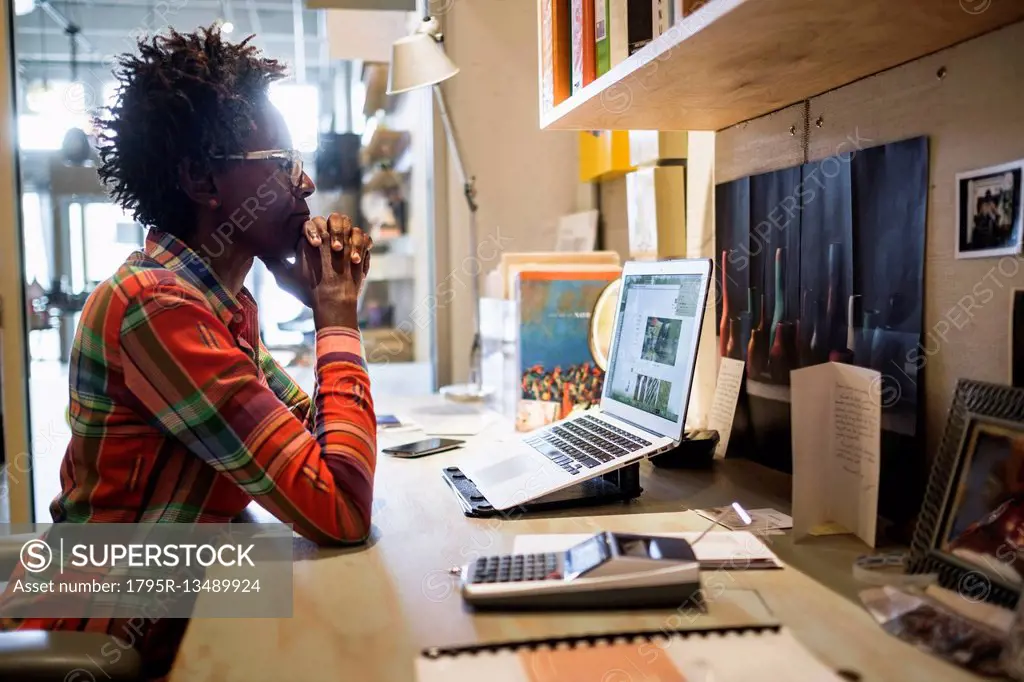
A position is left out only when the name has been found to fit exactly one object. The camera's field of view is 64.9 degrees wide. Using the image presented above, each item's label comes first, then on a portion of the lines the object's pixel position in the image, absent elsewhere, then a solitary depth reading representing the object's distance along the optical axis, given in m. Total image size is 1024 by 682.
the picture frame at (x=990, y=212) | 0.94
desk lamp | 2.10
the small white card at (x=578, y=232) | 2.50
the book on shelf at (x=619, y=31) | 1.30
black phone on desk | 1.59
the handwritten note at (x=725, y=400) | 1.53
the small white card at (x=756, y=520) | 1.07
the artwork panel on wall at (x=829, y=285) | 1.10
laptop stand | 1.16
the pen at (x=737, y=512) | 1.09
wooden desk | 0.70
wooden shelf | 0.89
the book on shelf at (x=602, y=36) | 1.35
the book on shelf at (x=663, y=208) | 1.84
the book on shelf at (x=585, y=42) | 1.42
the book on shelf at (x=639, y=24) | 1.28
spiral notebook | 0.67
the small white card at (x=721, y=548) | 0.92
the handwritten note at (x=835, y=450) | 0.98
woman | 0.95
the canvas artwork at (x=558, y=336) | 1.86
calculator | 0.80
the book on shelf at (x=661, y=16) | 1.07
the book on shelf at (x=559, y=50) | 1.56
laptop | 1.19
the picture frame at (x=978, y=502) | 0.77
